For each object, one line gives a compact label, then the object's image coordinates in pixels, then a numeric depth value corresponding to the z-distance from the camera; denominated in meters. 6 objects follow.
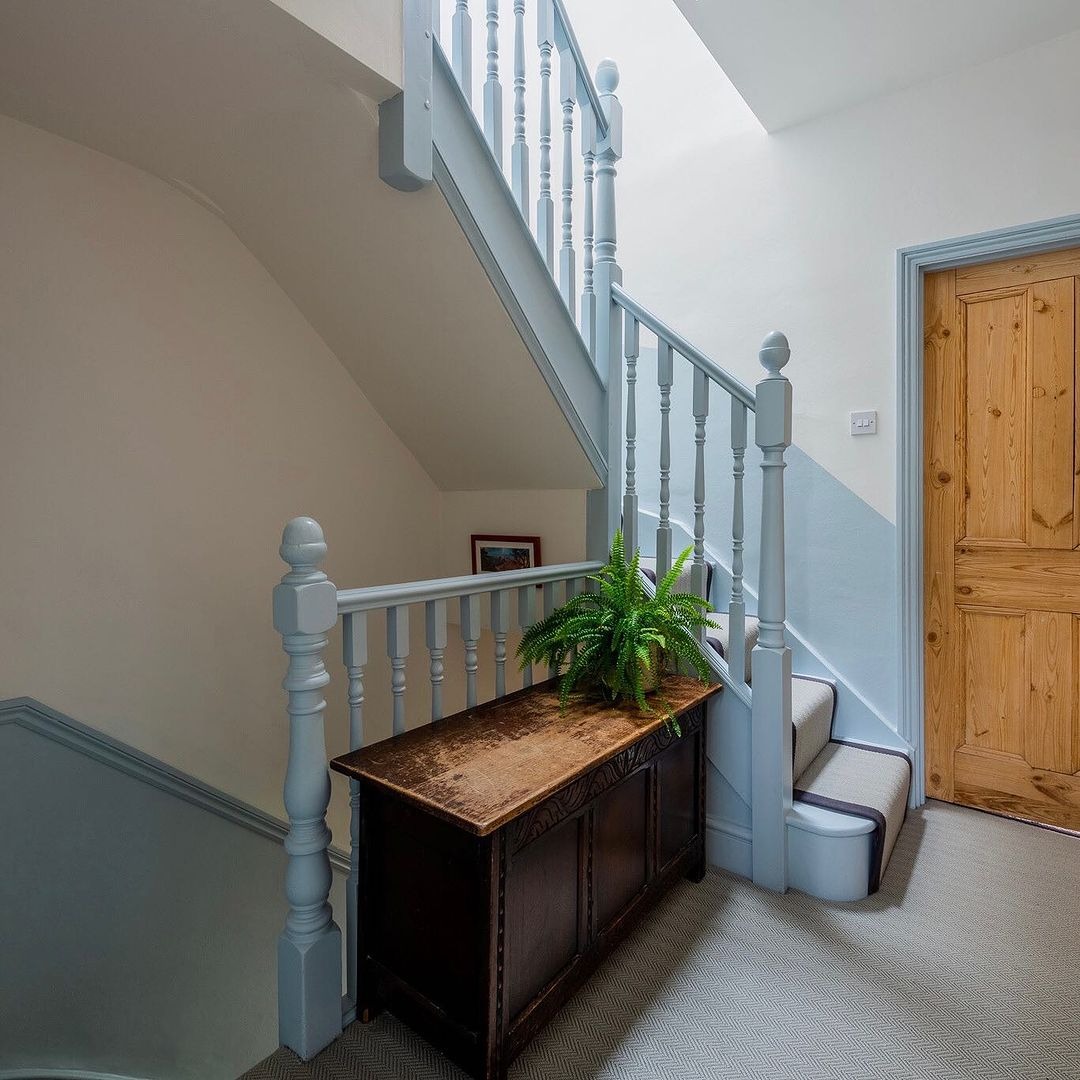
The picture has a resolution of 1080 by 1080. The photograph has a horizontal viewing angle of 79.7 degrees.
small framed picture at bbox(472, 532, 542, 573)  2.61
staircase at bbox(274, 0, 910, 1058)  1.32
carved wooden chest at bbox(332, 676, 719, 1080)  1.19
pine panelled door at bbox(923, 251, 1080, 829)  2.18
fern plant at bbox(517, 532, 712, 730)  1.68
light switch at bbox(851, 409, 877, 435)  2.41
